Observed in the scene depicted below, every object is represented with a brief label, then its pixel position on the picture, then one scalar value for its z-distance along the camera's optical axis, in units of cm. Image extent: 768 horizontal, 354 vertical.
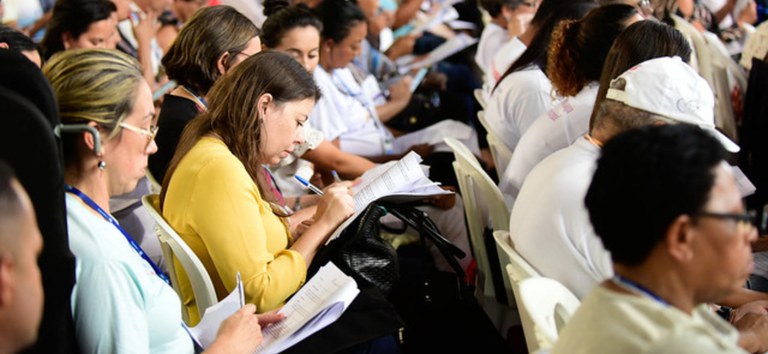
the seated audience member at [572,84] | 275
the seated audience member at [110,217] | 153
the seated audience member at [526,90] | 327
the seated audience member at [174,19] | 481
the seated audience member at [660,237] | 126
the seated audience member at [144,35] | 445
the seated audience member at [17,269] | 103
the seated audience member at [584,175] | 192
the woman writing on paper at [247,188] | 206
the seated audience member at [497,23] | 484
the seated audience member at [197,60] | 272
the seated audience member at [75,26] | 375
